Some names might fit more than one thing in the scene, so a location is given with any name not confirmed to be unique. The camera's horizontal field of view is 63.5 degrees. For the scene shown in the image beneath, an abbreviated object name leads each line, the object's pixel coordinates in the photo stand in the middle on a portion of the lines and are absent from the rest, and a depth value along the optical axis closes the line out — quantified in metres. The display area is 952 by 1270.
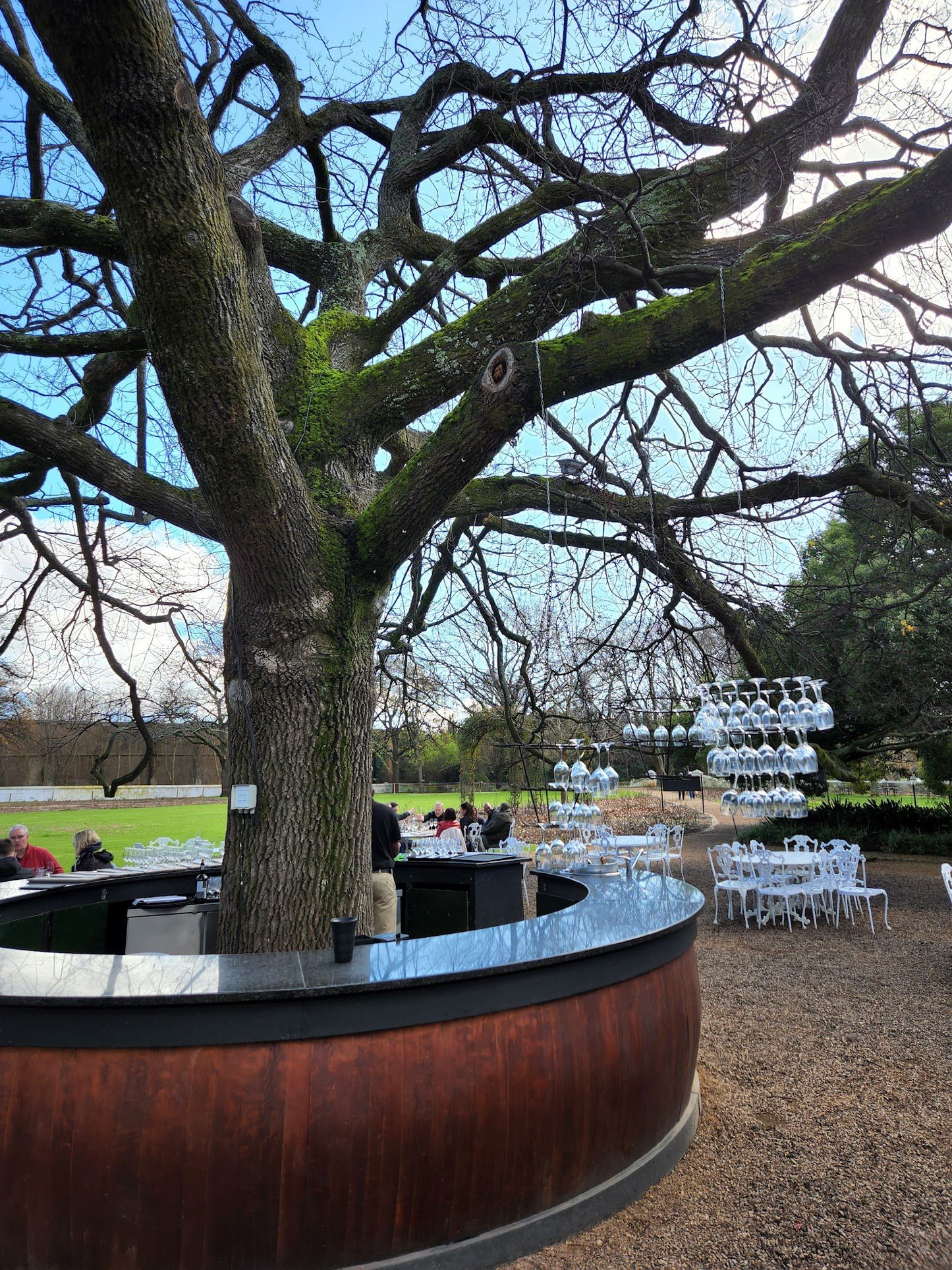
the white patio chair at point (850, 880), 9.07
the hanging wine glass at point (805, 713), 6.64
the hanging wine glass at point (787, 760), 6.49
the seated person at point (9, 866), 7.62
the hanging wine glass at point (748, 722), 6.84
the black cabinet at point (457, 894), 7.98
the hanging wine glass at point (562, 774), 6.70
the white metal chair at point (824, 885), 9.55
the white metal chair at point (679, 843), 13.08
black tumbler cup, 2.96
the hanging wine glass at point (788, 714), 6.77
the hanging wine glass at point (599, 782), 6.48
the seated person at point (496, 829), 13.20
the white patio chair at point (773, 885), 9.47
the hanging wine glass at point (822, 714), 6.55
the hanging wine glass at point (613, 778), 6.55
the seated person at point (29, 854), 8.34
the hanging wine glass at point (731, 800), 8.65
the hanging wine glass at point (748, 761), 6.73
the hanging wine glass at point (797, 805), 7.55
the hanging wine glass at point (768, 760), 6.63
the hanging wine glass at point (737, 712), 6.94
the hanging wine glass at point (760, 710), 6.72
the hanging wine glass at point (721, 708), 7.26
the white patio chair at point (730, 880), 9.86
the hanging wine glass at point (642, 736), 8.18
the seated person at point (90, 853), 8.27
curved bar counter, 2.46
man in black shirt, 6.30
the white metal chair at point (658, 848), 12.34
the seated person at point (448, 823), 15.29
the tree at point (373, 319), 3.04
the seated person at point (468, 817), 16.30
